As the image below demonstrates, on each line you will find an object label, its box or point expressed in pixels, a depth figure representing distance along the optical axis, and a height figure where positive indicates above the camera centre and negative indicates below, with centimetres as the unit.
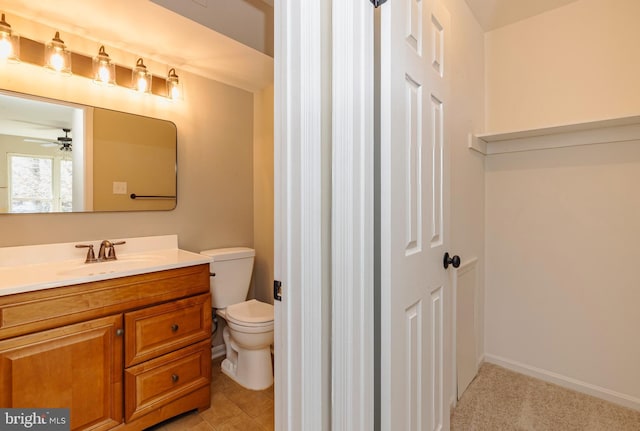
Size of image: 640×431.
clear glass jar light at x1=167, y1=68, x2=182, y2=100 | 215 +92
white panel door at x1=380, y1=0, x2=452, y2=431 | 93 +1
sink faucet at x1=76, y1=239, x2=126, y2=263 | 179 -21
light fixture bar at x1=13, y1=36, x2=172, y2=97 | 164 +89
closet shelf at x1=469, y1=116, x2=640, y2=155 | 171 +49
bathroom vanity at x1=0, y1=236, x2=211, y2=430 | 126 -58
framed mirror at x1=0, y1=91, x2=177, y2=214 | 165 +36
